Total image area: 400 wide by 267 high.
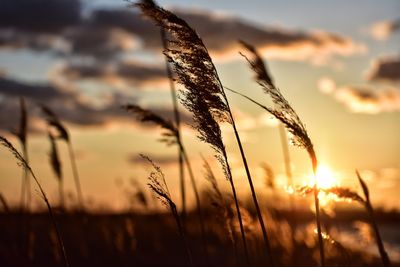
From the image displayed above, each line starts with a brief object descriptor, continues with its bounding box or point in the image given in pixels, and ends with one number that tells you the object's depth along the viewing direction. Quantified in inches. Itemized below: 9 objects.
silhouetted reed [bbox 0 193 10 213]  242.4
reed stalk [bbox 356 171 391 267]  138.9
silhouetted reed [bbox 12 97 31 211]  274.4
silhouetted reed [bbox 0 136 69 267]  160.2
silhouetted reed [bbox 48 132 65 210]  364.8
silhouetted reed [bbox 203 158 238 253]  201.6
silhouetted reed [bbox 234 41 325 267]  149.9
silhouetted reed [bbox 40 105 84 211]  341.4
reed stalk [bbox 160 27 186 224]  272.1
